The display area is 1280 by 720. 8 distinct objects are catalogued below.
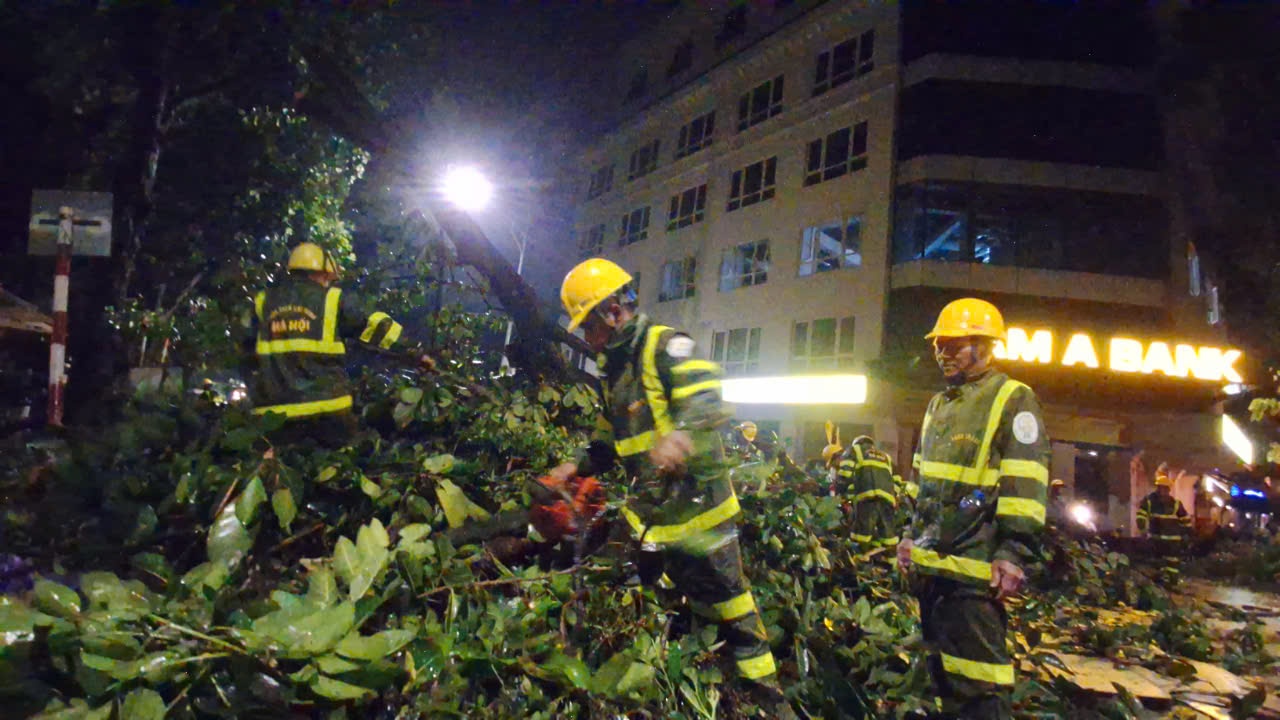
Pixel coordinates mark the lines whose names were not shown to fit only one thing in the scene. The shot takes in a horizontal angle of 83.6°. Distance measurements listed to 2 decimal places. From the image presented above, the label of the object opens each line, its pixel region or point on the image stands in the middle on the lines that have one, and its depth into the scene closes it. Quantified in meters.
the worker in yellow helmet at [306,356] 3.97
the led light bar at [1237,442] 20.52
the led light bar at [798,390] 20.20
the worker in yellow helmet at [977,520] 2.89
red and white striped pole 5.53
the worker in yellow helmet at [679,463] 3.12
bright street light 5.75
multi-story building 19.05
